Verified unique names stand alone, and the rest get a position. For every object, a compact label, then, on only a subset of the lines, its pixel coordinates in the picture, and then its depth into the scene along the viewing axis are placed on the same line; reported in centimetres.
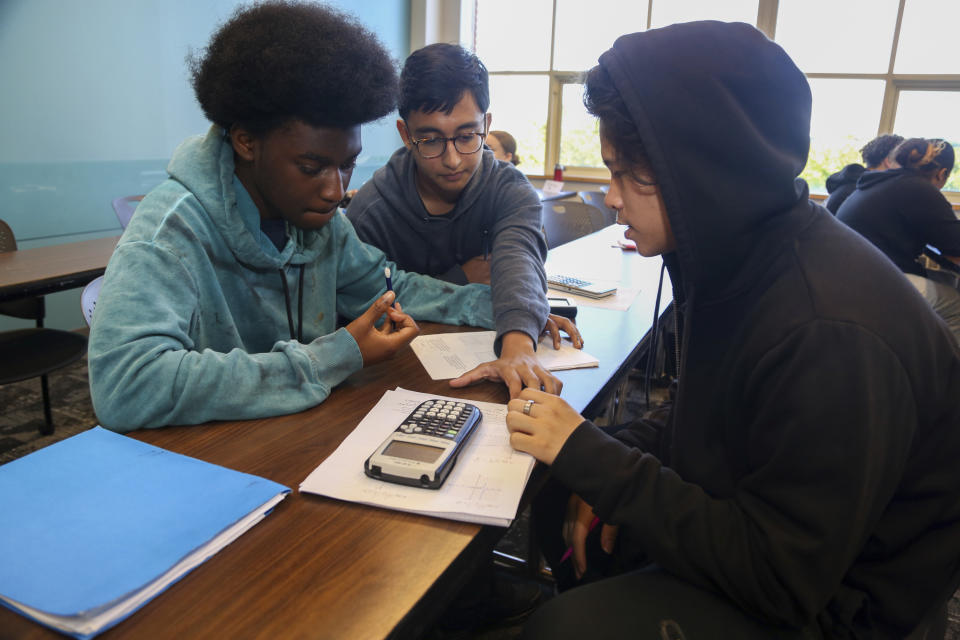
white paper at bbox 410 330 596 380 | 118
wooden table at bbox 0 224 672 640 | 54
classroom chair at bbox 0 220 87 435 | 209
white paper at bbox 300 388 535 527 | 70
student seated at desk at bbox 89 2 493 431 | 87
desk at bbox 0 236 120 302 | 211
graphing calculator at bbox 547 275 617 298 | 180
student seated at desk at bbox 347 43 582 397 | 137
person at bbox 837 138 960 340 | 323
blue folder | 54
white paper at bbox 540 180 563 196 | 460
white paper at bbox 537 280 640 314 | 172
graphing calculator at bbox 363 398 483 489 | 75
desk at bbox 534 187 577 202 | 436
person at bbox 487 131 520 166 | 428
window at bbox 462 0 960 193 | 544
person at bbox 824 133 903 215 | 393
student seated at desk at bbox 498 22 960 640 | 65
